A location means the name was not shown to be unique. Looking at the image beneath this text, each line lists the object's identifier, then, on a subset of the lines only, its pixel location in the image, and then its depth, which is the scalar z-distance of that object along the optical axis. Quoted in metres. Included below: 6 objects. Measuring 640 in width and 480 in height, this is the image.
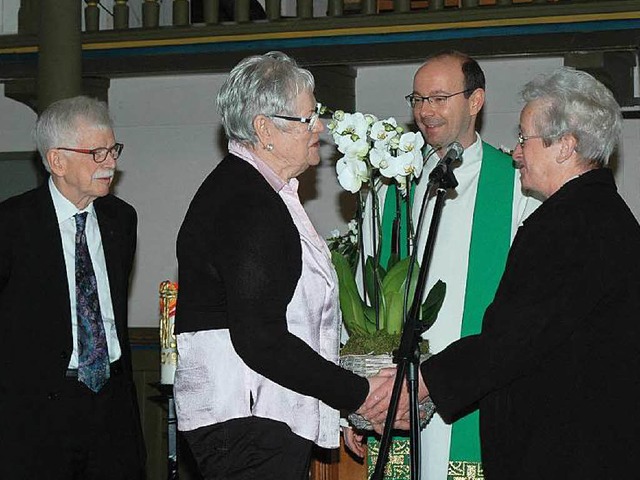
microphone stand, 3.28
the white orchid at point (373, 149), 3.85
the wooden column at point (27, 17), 8.30
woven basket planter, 3.76
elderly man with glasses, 4.12
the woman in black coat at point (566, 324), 3.26
